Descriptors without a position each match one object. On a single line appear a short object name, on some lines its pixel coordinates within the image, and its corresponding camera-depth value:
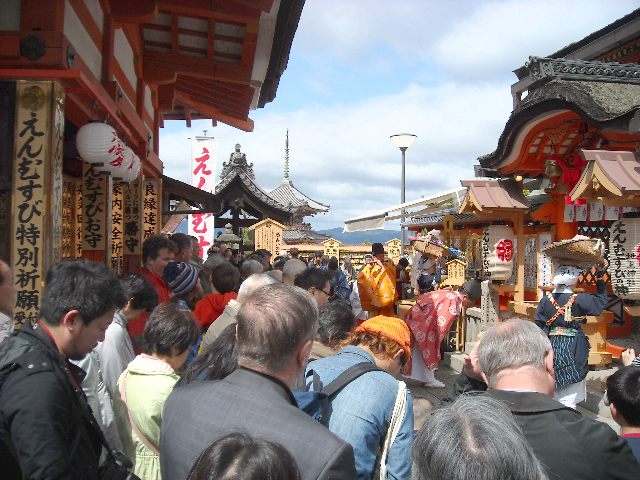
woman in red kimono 7.14
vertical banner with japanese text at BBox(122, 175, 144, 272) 8.02
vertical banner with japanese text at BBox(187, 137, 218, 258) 14.62
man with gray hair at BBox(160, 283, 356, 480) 1.66
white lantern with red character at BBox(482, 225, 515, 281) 8.62
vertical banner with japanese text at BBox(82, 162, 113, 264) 5.99
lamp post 13.16
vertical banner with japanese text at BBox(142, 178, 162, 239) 9.05
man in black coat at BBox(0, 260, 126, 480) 1.81
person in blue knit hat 4.89
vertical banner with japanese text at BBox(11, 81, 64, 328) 4.08
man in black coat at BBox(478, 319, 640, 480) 1.93
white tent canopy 13.84
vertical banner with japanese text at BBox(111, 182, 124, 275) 7.73
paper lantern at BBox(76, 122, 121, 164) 5.22
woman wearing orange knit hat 2.30
